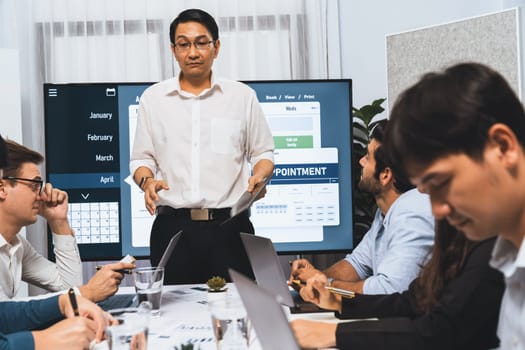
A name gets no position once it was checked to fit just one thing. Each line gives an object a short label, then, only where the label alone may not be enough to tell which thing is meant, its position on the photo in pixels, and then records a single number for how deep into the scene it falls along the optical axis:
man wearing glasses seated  1.91
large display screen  3.77
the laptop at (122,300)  1.83
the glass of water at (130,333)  1.20
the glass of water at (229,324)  1.29
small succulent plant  1.87
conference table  1.45
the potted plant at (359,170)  3.87
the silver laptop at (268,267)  1.76
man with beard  1.95
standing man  2.48
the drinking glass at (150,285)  1.72
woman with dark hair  1.33
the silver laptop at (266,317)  0.99
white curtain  4.00
